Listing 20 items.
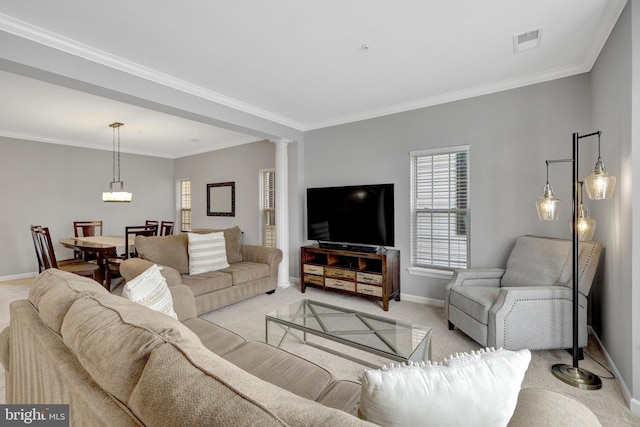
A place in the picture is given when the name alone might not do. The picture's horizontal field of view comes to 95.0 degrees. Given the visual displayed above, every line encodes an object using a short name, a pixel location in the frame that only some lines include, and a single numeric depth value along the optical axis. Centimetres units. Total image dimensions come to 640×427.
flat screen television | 381
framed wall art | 605
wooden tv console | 365
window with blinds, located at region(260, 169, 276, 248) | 552
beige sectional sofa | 57
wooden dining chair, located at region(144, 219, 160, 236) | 634
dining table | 431
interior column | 470
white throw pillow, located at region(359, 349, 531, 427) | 71
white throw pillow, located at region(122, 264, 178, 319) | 165
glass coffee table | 190
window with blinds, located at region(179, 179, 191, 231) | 716
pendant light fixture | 479
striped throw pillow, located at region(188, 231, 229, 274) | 370
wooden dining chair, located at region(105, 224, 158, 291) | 436
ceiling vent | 236
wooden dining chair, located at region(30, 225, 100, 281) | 367
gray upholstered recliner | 232
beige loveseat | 332
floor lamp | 184
